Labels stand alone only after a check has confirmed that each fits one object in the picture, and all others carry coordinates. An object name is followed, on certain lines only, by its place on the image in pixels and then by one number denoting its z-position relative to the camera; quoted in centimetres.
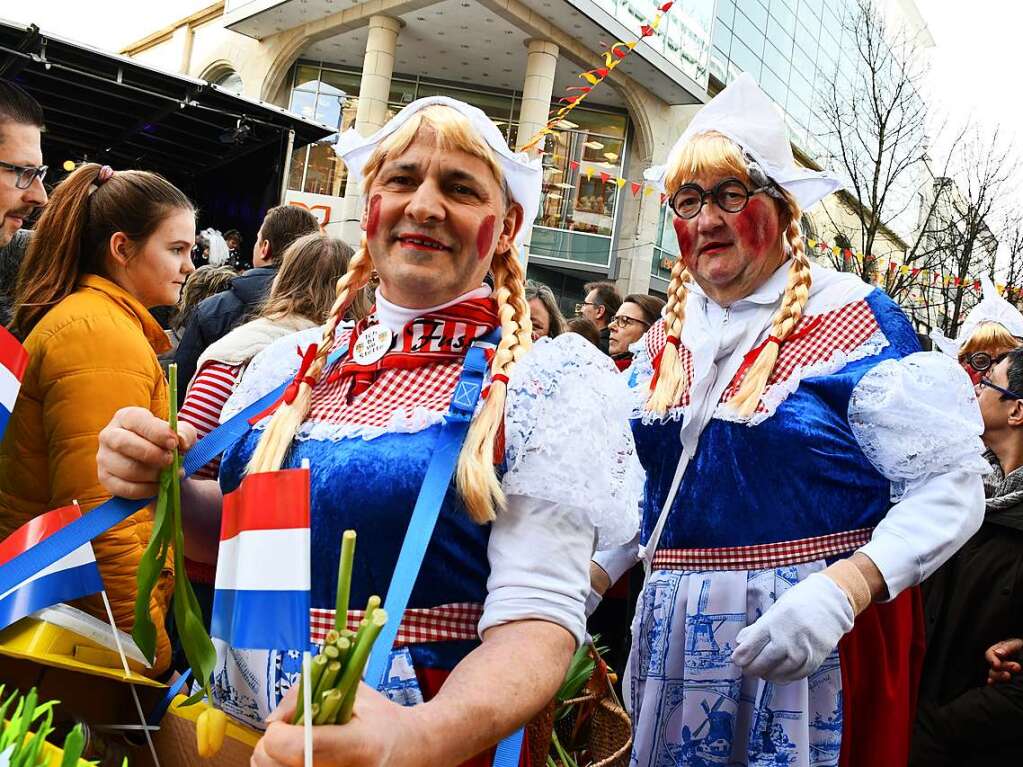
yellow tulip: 104
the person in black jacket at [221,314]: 395
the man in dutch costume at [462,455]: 123
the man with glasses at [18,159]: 248
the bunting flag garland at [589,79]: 195
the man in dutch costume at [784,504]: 197
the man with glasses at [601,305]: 625
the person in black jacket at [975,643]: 282
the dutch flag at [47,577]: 128
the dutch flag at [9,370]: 147
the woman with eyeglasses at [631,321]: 545
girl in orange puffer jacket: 215
